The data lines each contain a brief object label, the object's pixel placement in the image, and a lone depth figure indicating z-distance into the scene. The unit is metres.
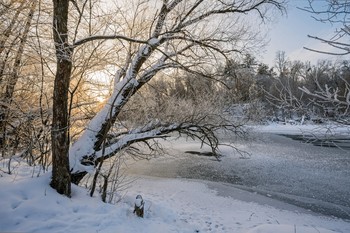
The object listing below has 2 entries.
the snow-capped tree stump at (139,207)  5.26
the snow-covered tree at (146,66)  5.98
